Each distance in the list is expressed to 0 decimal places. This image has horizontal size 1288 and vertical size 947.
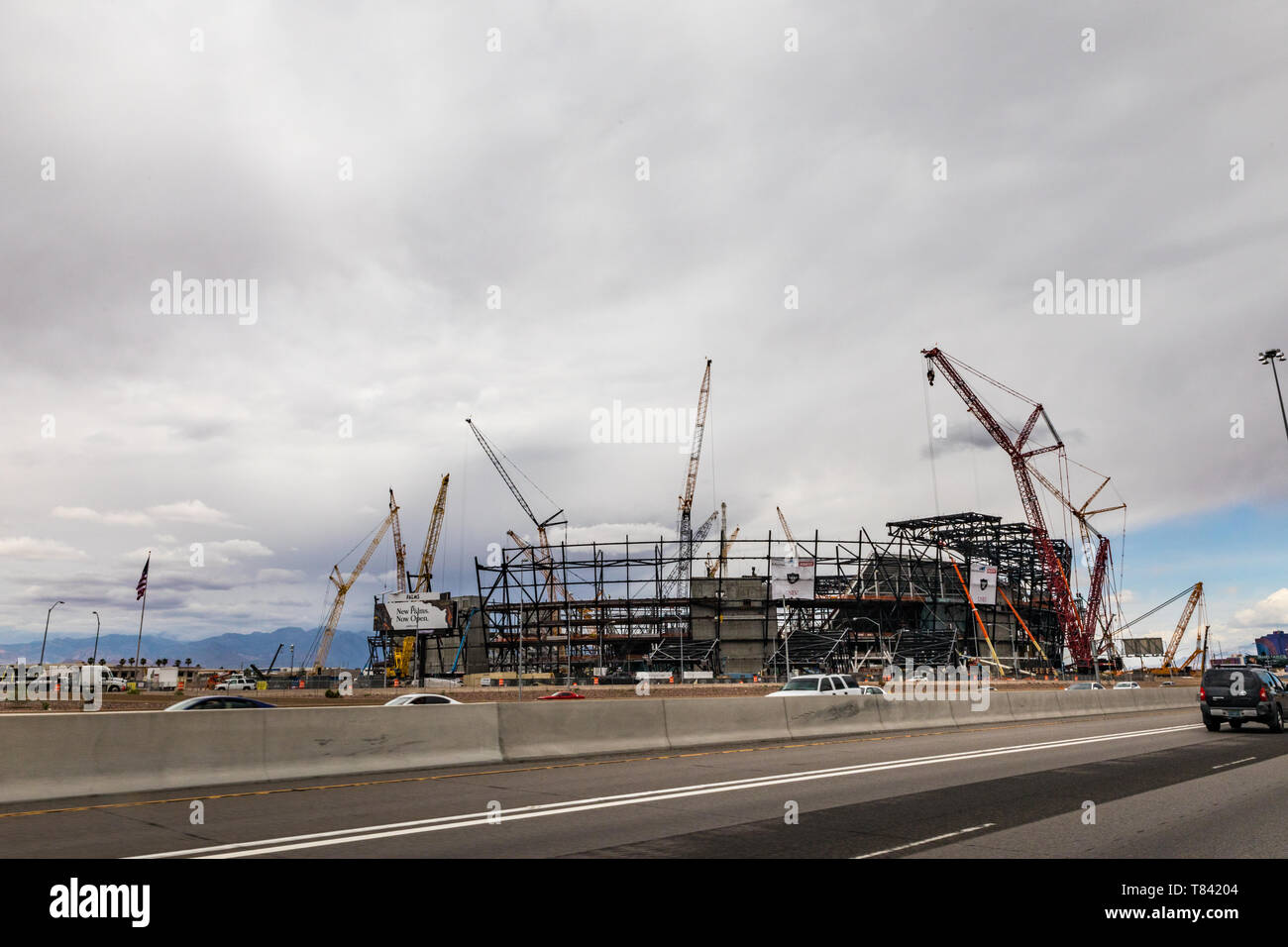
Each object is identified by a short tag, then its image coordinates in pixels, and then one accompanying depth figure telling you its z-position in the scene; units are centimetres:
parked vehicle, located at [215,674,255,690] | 9477
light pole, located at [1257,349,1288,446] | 4131
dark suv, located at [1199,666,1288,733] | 2508
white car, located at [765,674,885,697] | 2895
